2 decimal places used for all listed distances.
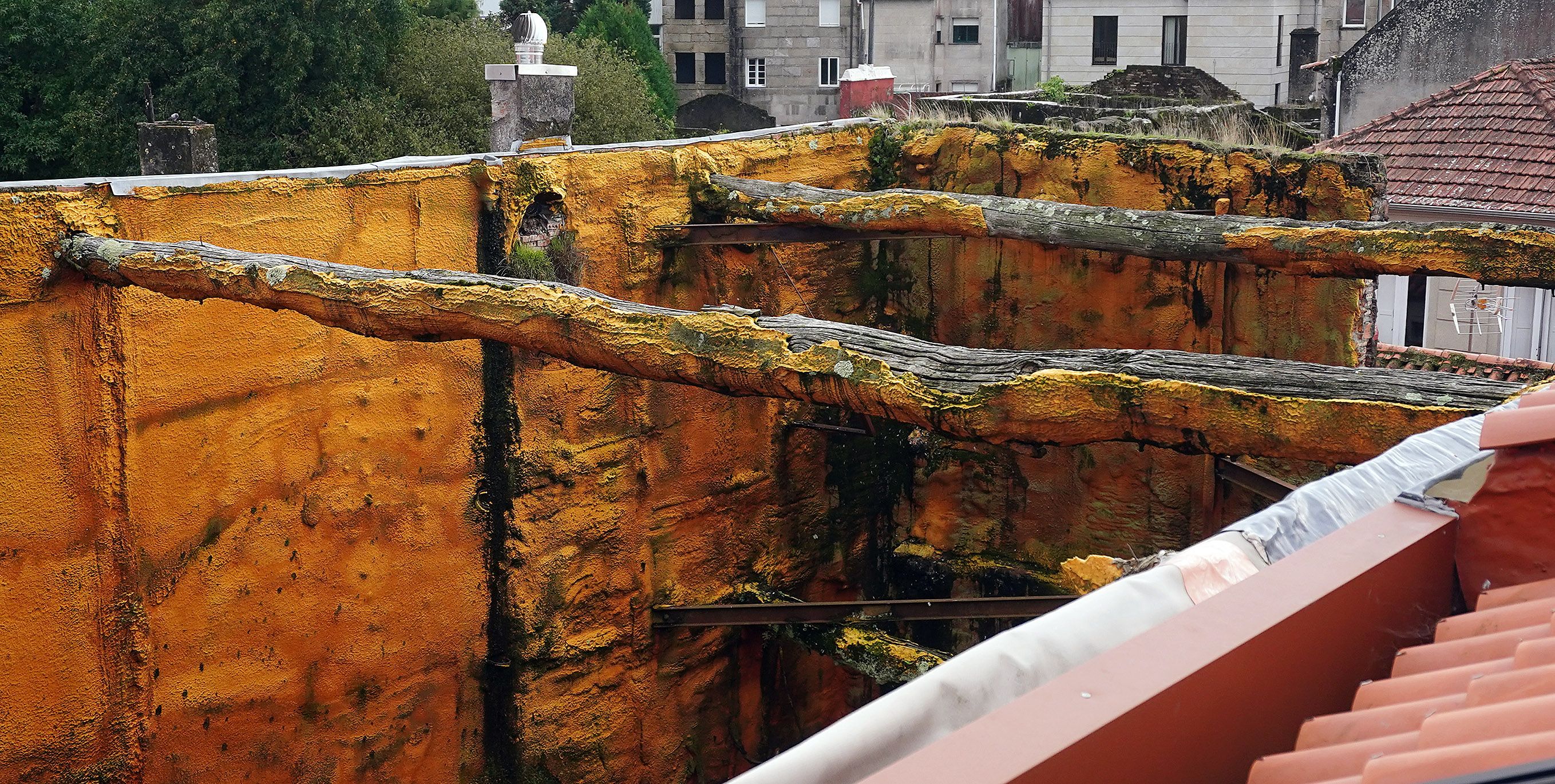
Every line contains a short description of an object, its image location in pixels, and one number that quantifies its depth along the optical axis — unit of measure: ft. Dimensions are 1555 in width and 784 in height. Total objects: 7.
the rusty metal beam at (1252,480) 26.00
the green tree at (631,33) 113.29
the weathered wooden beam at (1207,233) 19.86
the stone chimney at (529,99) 36.01
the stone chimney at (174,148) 33.37
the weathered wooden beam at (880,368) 14.58
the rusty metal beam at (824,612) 24.54
